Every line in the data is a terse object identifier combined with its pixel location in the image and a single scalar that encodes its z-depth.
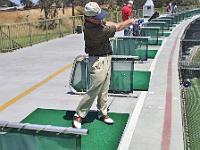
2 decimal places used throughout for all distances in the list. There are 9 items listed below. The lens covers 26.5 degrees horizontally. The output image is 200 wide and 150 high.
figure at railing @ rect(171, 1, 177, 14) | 50.65
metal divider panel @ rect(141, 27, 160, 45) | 18.94
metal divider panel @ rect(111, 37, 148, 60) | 12.66
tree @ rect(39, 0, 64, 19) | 64.94
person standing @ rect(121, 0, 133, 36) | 16.35
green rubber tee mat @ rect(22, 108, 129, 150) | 6.00
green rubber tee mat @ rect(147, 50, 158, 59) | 15.06
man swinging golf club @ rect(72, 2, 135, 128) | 6.18
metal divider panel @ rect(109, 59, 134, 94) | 8.94
